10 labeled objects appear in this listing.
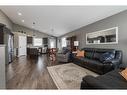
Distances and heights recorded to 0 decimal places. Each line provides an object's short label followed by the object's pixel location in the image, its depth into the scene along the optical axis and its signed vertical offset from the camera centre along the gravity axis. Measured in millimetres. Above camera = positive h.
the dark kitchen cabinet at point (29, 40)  8141 +602
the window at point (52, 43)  9772 +331
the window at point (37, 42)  8767 +415
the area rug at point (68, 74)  2111 -1081
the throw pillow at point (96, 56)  3378 -488
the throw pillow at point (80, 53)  4147 -436
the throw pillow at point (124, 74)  1591 -638
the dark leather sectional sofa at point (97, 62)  2571 -670
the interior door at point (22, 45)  6995 +31
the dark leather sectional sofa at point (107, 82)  1145 -697
